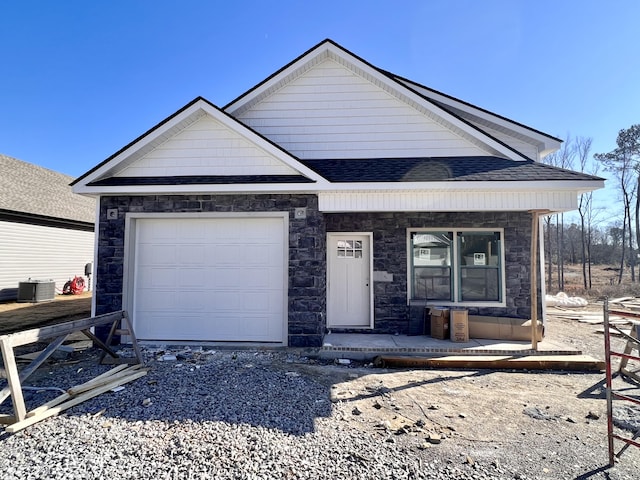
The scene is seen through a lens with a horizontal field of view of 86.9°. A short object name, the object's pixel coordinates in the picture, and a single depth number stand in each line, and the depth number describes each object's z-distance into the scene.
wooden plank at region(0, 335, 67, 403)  3.61
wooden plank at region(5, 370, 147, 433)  3.47
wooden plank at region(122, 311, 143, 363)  5.36
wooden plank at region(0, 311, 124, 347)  3.82
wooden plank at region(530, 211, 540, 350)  6.13
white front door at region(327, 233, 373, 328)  7.72
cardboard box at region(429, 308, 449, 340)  6.87
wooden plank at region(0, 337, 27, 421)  3.58
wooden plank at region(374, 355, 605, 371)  5.69
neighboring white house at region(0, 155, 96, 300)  12.41
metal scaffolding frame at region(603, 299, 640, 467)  2.99
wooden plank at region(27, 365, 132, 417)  3.72
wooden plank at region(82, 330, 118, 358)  4.89
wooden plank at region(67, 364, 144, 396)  4.23
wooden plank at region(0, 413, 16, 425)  3.56
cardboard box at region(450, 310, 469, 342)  6.69
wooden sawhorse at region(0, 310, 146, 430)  3.59
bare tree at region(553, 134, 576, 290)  22.13
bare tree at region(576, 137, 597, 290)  23.30
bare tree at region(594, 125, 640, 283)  22.06
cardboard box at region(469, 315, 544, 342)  6.91
